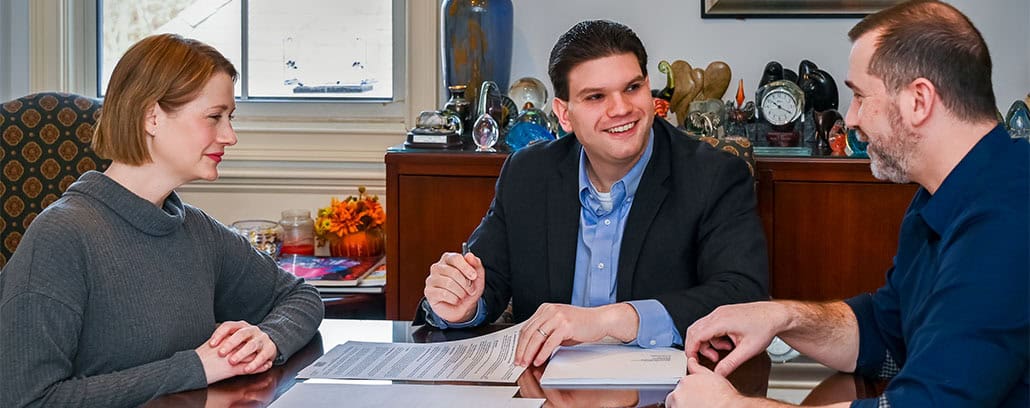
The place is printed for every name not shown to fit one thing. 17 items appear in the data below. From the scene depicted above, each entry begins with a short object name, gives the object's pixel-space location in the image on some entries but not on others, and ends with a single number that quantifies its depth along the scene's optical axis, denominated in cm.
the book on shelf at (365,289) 373
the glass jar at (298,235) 420
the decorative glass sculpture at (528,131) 356
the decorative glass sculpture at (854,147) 341
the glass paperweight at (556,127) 367
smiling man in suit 244
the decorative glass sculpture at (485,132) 354
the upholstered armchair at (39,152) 370
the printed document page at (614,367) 176
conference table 169
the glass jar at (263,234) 396
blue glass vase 380
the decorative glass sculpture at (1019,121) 339
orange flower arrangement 408
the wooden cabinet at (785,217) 340
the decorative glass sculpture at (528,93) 385
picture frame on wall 395
